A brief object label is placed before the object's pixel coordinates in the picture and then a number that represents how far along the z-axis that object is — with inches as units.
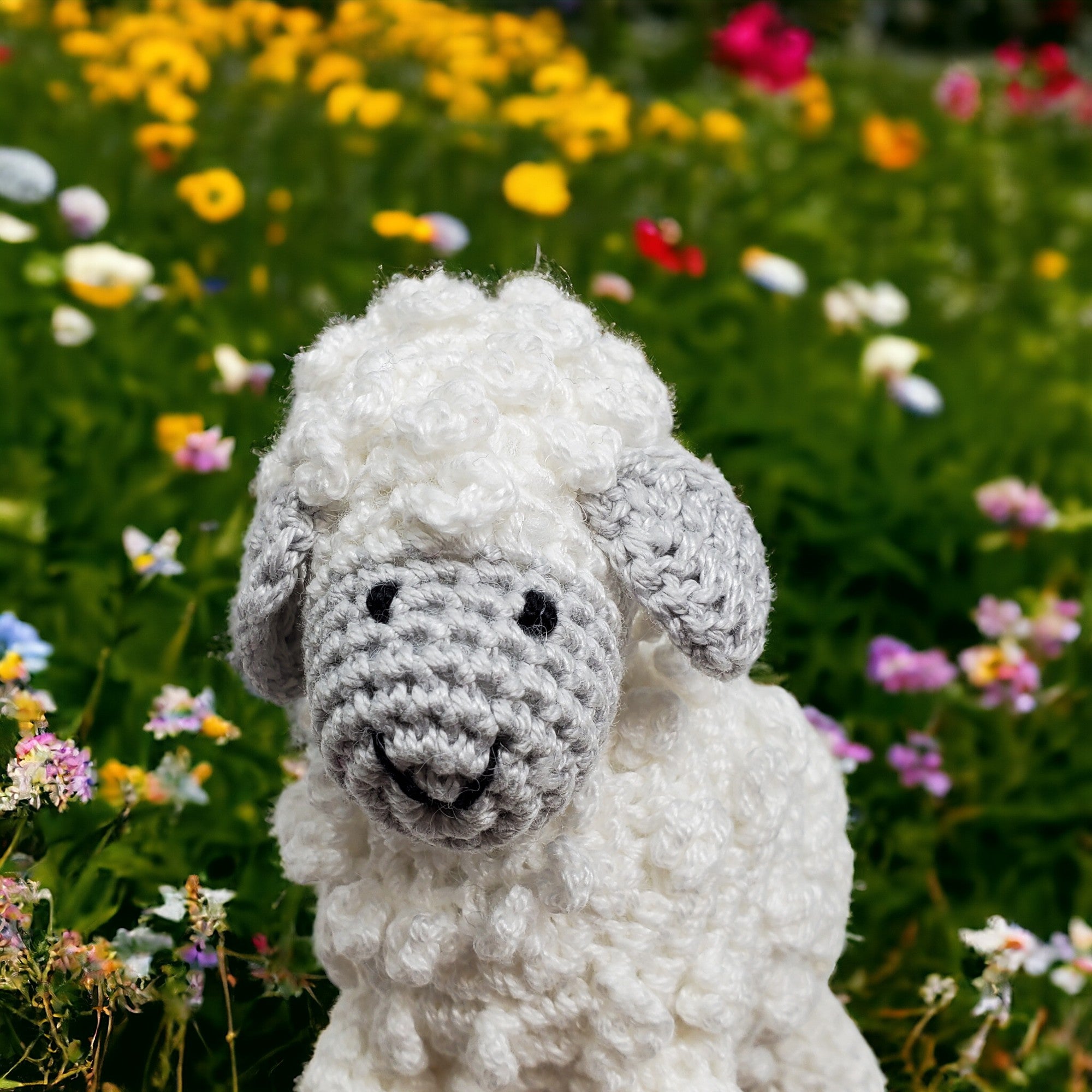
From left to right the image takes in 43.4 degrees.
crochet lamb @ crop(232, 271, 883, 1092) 40.0
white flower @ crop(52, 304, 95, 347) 86.1
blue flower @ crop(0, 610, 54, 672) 58.4
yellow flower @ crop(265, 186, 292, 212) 113.8
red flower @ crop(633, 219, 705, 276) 91.1
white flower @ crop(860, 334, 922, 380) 102.0
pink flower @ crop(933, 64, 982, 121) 201.0
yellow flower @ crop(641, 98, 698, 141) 148.3
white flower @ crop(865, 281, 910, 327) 110.0
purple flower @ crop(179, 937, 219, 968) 51.8
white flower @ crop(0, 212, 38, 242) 84.5
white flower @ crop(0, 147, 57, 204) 89.2
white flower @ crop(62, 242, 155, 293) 88.6
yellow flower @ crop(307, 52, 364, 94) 134.6
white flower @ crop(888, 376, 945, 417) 98.5
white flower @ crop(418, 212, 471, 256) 94.0
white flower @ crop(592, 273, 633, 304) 92.3
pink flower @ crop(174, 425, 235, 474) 74.0
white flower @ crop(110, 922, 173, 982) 52.9
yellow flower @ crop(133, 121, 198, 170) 108.7
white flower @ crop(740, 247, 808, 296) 103.7
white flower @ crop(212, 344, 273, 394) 84.9
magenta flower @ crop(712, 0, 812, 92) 177.9
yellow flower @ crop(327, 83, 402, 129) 122.2
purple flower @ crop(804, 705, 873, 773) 68.4
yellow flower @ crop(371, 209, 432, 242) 86.4
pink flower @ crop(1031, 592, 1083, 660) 82.4
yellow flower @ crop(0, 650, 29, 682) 52.5
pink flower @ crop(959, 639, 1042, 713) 78.8
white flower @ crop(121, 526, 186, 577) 63.9
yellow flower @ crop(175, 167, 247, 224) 95.5
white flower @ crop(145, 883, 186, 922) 51.4
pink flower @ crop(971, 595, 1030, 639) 82.9
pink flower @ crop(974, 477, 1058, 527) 91.7
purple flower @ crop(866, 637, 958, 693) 80.0
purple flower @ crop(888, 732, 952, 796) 73.7
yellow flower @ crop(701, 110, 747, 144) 144.3
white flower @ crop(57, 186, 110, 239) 95.6
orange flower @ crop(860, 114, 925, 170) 166.6
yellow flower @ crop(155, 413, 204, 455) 81.4
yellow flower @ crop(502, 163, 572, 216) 98.0
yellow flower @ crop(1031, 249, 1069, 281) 145.9
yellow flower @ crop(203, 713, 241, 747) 59.3
